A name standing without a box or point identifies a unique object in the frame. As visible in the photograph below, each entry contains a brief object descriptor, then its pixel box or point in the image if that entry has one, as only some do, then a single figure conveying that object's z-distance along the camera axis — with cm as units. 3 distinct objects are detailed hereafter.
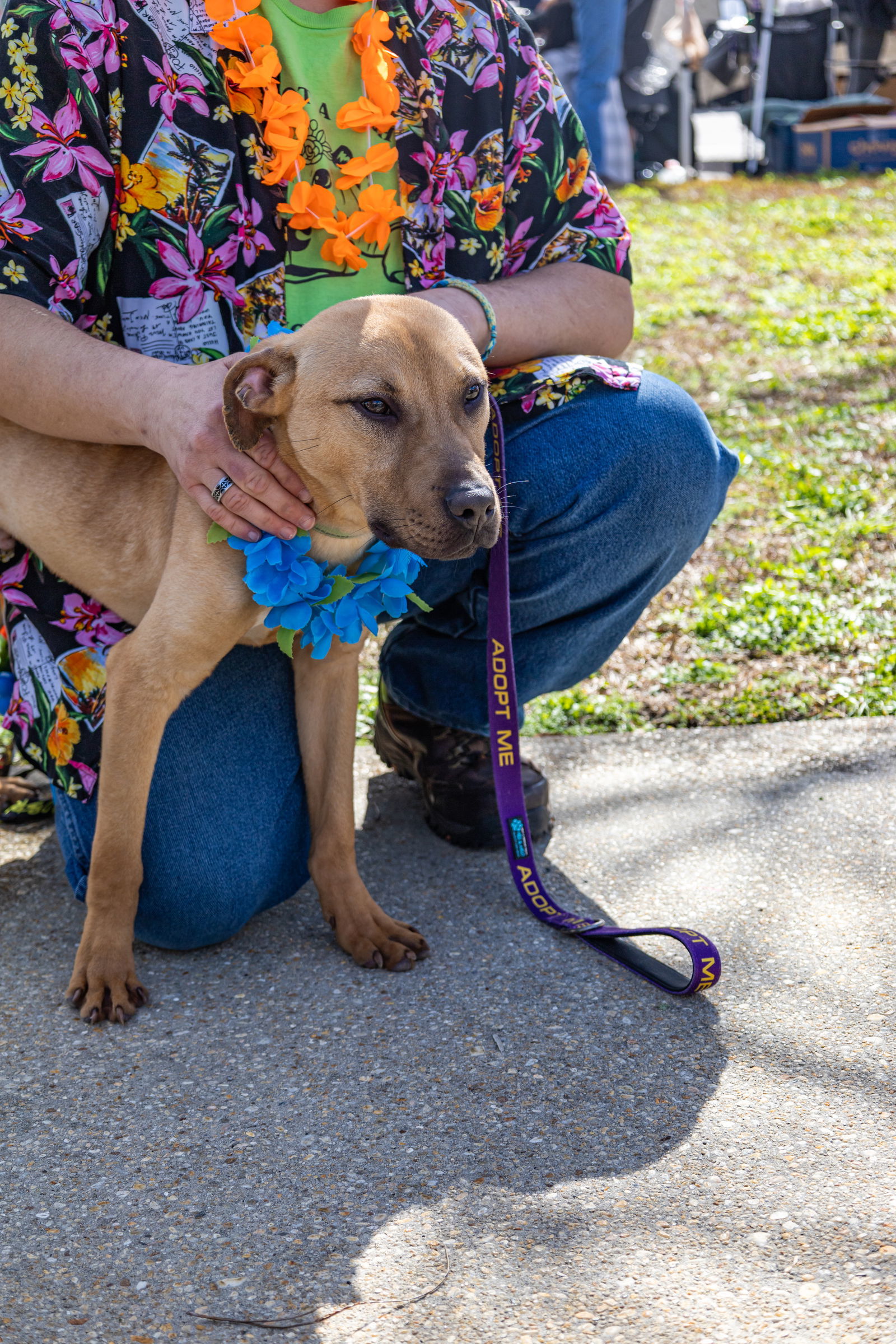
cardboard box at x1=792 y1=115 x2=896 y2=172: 1287
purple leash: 234
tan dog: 225
